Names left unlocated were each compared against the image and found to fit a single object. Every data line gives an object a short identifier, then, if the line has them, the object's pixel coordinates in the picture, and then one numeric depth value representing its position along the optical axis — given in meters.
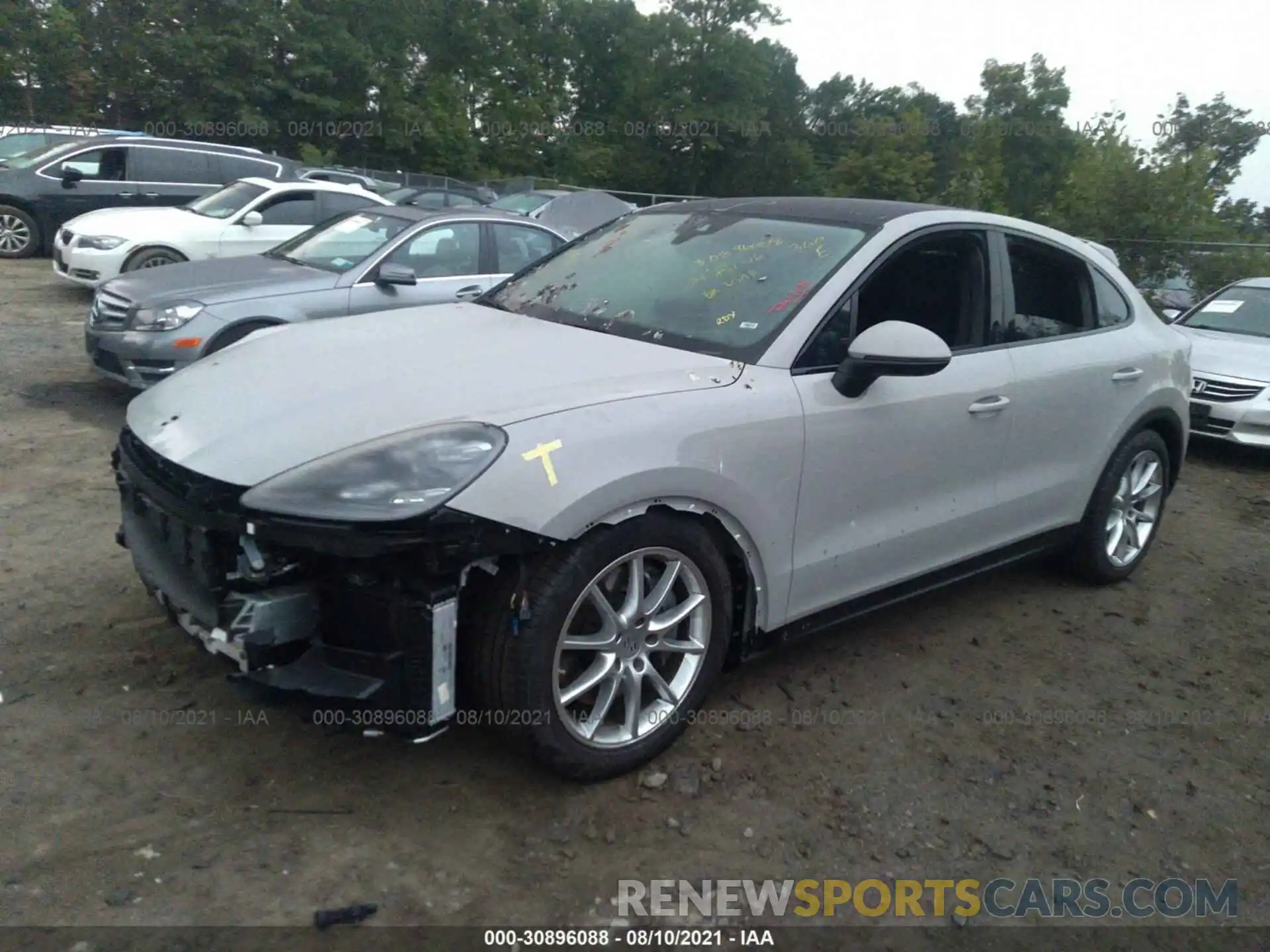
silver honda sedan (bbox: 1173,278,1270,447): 7.93
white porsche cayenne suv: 2.71
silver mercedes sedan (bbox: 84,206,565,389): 6.77
